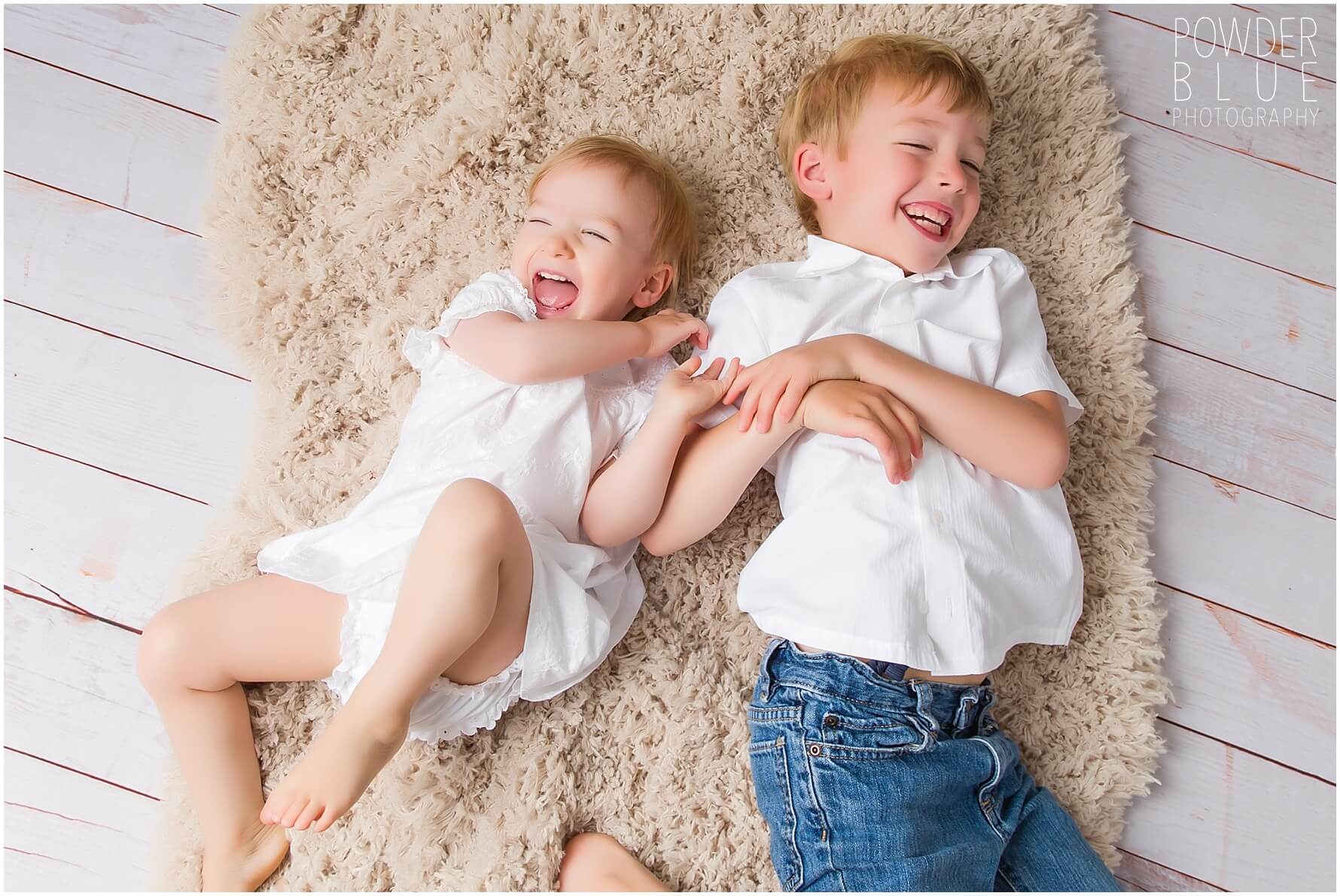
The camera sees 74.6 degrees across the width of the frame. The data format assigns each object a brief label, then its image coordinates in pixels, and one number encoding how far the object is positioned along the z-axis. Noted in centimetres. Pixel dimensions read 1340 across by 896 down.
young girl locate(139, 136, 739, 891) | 111
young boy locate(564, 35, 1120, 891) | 121
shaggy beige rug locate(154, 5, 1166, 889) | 137
